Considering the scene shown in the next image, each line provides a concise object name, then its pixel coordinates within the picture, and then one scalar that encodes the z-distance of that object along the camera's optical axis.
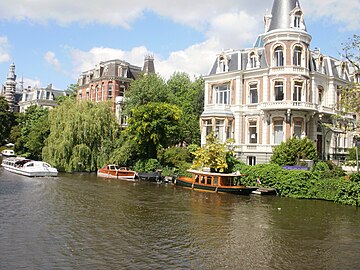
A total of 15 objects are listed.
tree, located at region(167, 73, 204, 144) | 45.47
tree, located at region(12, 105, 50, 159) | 47.06
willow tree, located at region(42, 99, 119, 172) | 39.94
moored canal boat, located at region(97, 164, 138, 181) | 37.94
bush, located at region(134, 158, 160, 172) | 39.19
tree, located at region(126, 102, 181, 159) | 38.94
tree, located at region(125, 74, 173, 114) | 45.41
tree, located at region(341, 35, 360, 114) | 23.03
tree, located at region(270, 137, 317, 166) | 30.48
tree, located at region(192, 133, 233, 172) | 31.59
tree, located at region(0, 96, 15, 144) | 65.38
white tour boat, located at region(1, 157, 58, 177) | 36.34
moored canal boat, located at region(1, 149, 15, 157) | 63.56
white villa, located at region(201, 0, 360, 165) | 34.25
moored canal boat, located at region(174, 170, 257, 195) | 28.78
